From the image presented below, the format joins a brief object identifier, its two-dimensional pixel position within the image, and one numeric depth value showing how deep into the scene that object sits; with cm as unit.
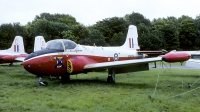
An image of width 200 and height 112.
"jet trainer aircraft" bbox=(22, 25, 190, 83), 983
